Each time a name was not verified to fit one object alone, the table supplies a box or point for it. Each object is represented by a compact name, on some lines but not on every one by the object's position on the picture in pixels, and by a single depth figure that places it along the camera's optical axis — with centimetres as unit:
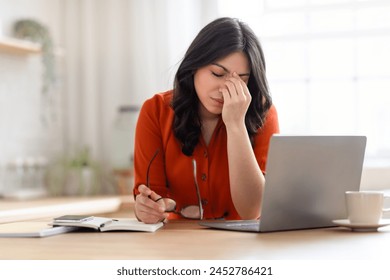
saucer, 217
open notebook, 223
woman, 255
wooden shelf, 430
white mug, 218
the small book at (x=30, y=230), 217
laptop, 212
